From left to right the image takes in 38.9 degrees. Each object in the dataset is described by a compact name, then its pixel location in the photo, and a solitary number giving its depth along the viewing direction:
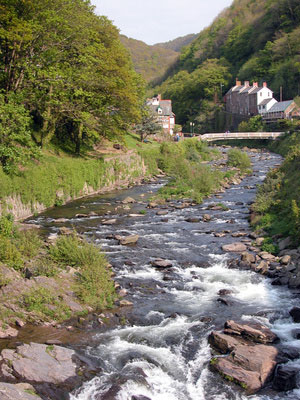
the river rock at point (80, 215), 29.72
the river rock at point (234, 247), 21.69
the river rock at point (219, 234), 24.63
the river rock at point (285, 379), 10.84
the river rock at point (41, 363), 10.84
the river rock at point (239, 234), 24.45
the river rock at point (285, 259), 18.86
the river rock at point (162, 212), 31.23
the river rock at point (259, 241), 22.19
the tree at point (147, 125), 65.62
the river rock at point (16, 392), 9.46
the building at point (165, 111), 101.56
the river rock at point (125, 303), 15.65
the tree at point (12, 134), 28.25
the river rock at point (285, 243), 20.83
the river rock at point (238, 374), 10.91
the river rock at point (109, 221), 27.85
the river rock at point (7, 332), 12.69
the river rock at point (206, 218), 28.78
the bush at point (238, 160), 56.00
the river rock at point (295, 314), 14.18
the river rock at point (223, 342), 12.44
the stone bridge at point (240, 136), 83.29
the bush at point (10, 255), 16.16
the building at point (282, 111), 90.06
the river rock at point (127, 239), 23.00
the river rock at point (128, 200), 35.88
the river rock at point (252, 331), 12.94
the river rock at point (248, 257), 19.74
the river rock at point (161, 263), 19.48
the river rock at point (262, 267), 18.44
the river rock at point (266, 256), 19.95
